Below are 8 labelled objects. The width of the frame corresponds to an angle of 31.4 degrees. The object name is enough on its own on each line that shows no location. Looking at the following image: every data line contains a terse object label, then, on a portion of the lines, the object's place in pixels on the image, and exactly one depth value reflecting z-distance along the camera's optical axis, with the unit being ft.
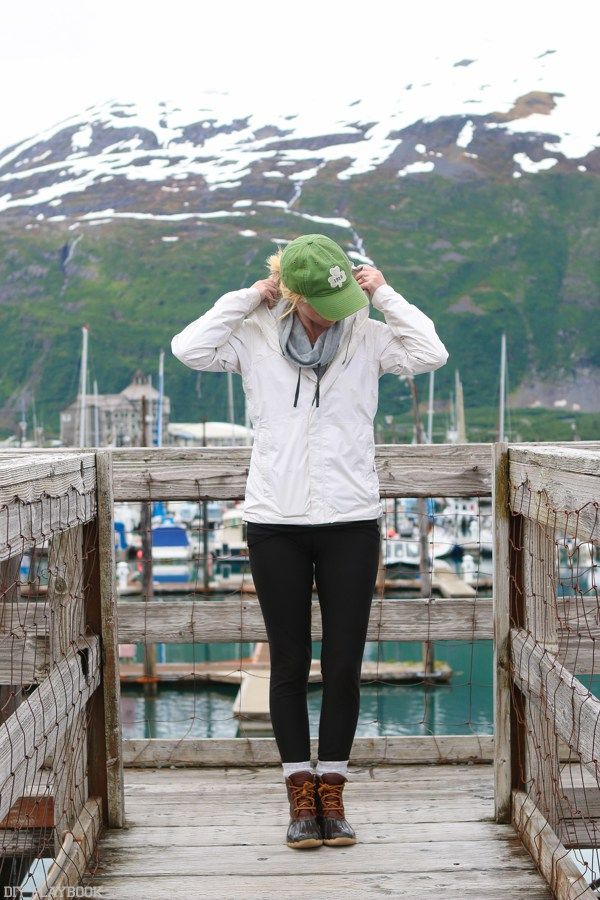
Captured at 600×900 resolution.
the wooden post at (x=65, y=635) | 11.43
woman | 11.60
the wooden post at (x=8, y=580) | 13.74
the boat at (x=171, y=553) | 162.09
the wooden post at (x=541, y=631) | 11.79
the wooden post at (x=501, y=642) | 12.67
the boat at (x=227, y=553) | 161.80
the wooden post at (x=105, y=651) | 12.75
